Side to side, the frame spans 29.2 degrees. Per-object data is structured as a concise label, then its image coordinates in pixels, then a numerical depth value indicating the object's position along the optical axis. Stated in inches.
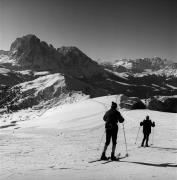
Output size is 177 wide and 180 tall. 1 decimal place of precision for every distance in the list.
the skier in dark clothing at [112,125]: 523.5
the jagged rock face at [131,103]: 2159.2
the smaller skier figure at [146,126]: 823.8
